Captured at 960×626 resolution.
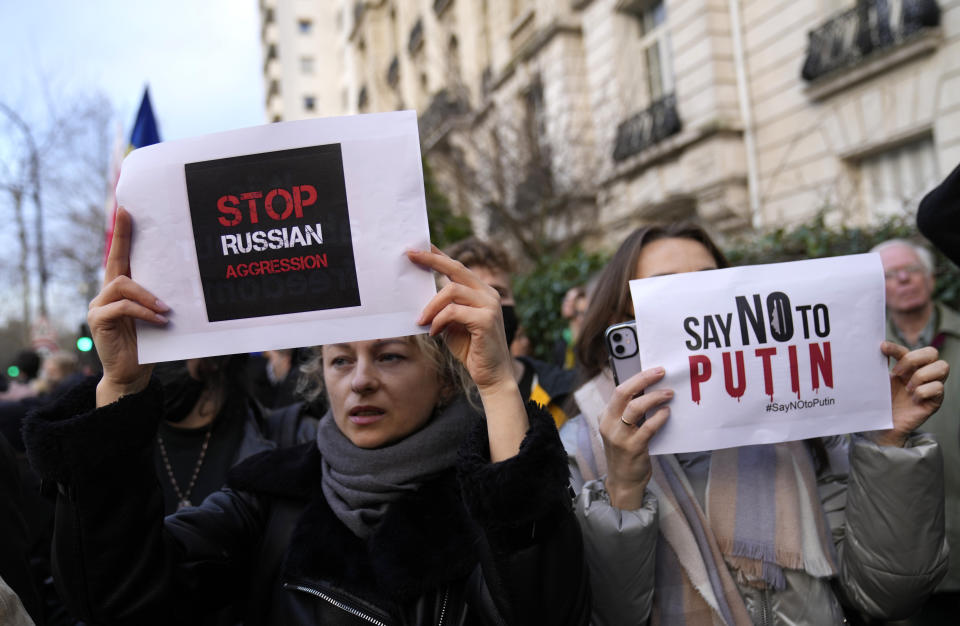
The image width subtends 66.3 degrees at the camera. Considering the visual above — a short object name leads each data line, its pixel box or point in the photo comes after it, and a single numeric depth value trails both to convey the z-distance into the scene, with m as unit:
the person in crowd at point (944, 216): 2.00
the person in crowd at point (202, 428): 2.92
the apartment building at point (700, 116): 8.80
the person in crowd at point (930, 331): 3.04
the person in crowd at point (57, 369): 8.70
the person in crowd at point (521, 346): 4.75
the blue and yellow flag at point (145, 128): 5.39
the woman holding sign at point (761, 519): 1.78
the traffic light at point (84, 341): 5.73
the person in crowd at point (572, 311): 6.09
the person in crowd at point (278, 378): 4.17
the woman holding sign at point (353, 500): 1.61
